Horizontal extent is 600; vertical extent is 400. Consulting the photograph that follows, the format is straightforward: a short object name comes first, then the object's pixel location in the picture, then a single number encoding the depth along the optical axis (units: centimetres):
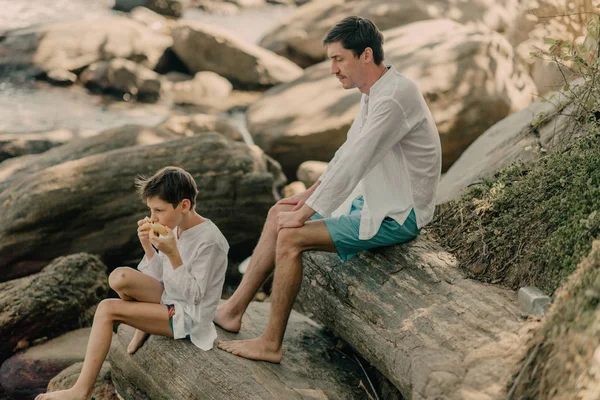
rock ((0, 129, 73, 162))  870
